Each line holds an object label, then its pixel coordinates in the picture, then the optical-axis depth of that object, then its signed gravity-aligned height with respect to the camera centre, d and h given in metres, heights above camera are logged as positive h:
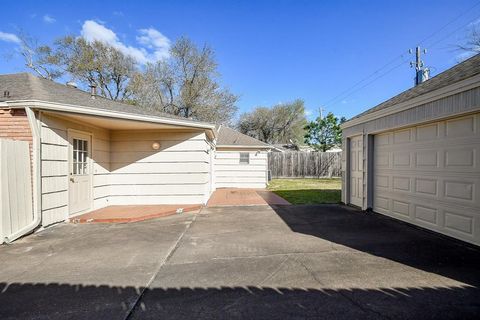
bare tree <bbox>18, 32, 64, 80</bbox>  19.77 +7.73
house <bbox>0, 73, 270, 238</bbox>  5.41 +0.24
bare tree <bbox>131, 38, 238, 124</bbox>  23.69 +6.73
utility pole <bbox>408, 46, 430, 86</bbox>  16.67 +6.22
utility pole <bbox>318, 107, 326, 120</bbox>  30.44 +5.60
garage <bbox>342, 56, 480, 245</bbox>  4.49 +0.08
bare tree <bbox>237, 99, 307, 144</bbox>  38.00 +5.14
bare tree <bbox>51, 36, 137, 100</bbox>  21.34 +7.83
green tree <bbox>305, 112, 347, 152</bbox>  27.12 +2.70
